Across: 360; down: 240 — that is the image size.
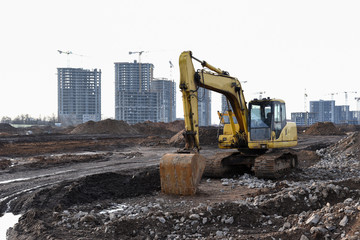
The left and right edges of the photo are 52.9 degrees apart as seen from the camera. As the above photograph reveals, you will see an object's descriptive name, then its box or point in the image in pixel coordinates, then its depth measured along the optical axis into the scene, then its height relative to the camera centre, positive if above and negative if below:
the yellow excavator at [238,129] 9.63 -0.14
